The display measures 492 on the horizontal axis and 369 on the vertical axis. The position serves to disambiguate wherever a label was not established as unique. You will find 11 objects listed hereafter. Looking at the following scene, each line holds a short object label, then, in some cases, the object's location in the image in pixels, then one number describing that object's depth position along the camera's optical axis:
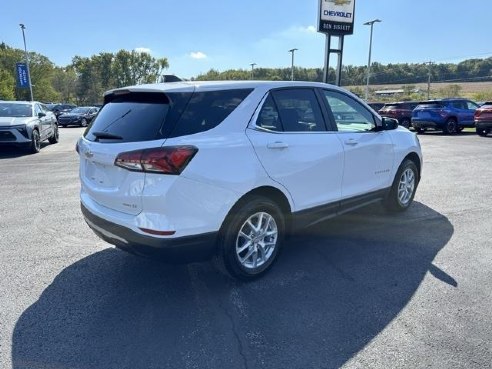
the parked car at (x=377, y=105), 30.22
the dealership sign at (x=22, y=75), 40.34
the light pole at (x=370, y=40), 41.00
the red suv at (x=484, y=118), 16.95
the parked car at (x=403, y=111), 23.48
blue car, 19.30
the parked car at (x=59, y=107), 36.40
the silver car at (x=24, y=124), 11.22
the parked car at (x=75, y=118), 27.09
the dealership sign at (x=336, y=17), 15.15
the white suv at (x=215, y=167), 3.00
